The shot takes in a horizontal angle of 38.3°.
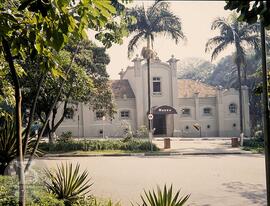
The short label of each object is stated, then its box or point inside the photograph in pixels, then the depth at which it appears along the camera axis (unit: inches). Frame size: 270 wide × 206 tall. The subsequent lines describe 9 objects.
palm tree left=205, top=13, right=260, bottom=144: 1198.3
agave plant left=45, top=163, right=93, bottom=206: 299.7
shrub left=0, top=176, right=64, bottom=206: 224.2
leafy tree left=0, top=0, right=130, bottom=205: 131.6
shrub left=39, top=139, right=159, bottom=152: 985.5
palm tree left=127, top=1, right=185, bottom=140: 1129.4
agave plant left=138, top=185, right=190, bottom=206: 236.4
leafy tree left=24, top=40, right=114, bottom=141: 880.7
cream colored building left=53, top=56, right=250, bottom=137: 1609.3
